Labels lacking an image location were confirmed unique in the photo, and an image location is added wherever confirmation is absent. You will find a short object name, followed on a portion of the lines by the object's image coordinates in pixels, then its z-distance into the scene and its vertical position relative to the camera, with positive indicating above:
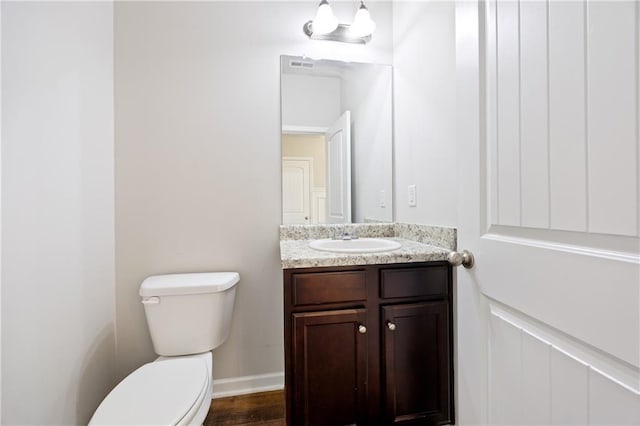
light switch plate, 1.61 +0.07
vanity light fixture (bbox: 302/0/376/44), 1.63 +1.08
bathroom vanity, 1.13 -0.52
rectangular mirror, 1.75 +0.43
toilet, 0.97 -0.66
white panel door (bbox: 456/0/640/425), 0.47 -0.01
